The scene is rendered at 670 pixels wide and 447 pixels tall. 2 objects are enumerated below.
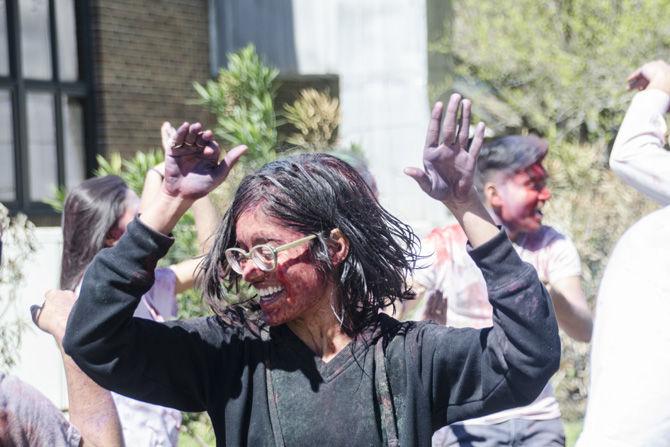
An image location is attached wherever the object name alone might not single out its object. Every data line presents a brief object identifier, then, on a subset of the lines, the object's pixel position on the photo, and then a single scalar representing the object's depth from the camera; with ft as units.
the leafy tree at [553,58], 40.29
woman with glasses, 7.73
